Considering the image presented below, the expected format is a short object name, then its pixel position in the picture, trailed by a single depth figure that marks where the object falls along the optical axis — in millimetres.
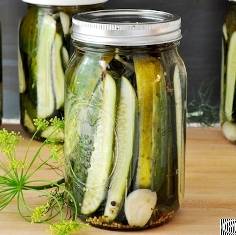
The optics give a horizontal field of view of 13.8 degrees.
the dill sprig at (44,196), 757
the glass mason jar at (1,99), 1026
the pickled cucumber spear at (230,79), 986
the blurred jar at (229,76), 987
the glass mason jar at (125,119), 735
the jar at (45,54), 956
